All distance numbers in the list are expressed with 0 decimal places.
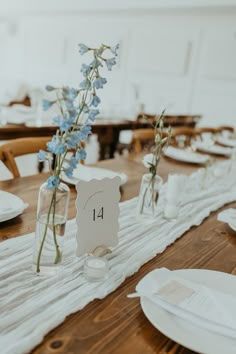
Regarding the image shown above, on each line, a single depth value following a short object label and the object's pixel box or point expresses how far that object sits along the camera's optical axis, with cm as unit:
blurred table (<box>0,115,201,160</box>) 234
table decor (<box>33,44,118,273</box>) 58
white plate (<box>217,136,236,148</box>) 296
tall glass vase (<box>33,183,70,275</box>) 71
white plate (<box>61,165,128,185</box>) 133
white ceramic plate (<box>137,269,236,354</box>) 55
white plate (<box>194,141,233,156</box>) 242
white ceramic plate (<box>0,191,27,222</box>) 94
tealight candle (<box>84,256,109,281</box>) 72
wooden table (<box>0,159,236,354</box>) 56
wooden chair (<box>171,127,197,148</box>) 263
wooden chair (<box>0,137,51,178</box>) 145
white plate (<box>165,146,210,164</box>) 200
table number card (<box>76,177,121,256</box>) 78
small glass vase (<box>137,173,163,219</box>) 111
